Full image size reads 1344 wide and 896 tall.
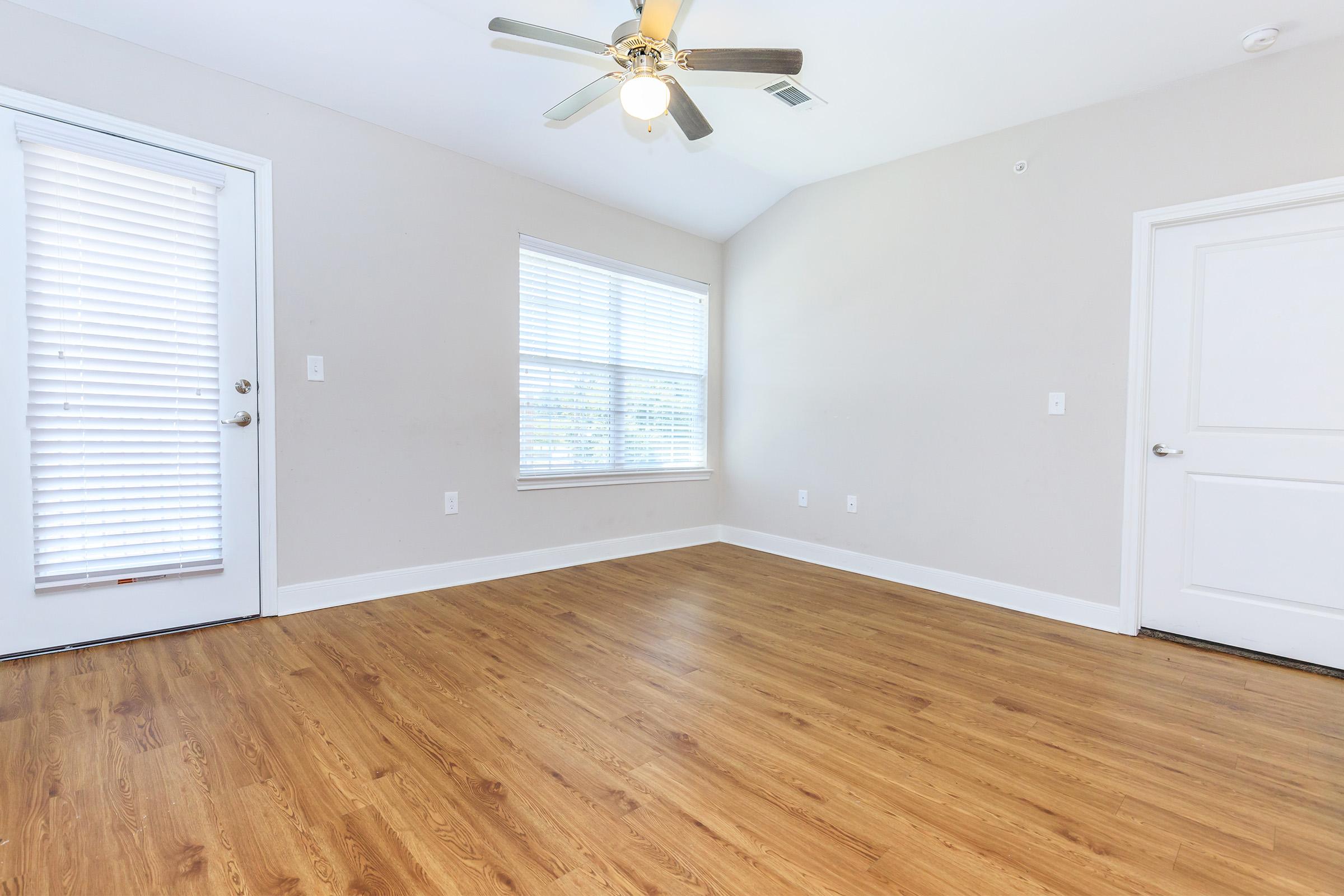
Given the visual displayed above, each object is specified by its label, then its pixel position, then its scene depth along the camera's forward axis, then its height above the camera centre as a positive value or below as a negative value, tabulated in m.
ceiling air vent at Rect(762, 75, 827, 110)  2.91 +1.75
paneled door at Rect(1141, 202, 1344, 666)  2.38 +0.02
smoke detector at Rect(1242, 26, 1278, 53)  2.28 +1.58
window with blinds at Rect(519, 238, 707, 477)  3.79 +0.48
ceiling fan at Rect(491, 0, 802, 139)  2.02 +1.34
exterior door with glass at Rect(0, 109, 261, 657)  2.27 +0.17
